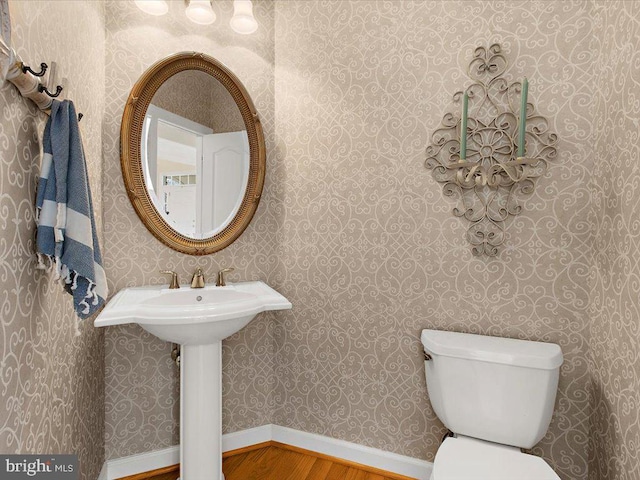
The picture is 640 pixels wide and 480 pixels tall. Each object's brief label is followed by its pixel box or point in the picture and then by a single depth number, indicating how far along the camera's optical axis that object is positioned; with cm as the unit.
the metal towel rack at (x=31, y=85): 74
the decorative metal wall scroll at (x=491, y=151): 141
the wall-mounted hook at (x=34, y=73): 76
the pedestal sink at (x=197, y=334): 121
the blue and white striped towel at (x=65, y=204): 89
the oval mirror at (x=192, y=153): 164
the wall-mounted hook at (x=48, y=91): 85
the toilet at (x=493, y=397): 115
